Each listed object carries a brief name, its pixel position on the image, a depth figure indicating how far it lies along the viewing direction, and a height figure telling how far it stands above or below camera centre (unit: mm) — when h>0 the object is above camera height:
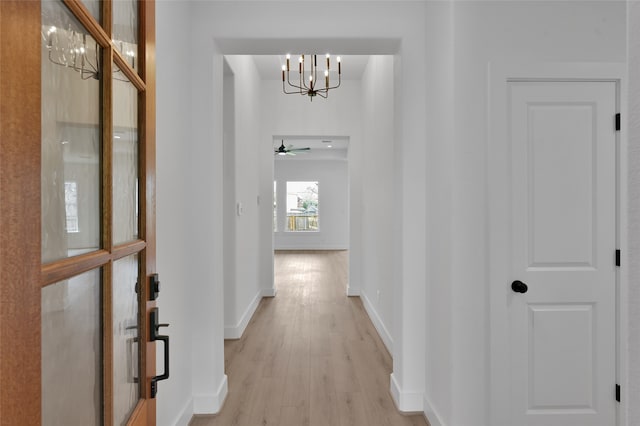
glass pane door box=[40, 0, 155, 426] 744 -10
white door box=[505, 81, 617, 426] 2160 -222
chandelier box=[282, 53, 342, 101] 5605 +1829
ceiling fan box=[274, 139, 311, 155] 8008 +1227
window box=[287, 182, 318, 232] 12344 +156
